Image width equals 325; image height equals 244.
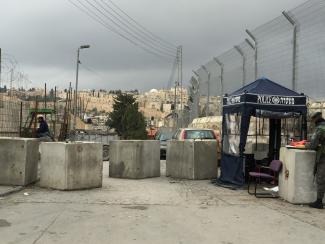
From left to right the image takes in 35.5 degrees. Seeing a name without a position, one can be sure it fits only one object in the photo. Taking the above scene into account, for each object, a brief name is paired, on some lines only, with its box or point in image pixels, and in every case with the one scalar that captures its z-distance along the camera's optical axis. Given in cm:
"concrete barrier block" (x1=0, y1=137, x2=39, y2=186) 1208
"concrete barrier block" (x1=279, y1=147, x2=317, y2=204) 1066
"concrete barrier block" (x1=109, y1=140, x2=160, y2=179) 1493
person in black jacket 1960
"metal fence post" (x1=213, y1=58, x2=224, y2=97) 2395
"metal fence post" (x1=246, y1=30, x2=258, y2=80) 1862
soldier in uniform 1030
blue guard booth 1300
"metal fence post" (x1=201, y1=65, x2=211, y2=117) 2727
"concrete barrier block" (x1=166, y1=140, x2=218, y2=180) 1505
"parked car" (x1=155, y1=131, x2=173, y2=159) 2667
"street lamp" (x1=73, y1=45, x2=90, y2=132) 4006
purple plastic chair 1149
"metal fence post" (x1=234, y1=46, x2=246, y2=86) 2048
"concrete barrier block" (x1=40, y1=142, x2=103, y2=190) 1184
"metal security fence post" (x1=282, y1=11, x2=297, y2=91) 1545
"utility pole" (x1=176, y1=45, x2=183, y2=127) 4339
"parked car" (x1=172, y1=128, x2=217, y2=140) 2047
